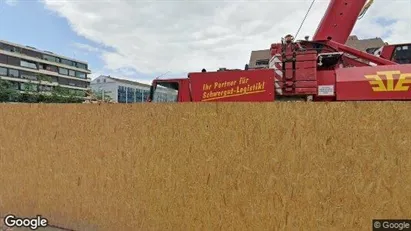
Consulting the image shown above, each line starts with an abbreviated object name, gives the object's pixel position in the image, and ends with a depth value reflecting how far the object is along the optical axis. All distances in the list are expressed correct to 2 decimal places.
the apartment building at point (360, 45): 27.88
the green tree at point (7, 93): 49.13
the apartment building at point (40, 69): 59.44
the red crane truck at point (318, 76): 5.48
